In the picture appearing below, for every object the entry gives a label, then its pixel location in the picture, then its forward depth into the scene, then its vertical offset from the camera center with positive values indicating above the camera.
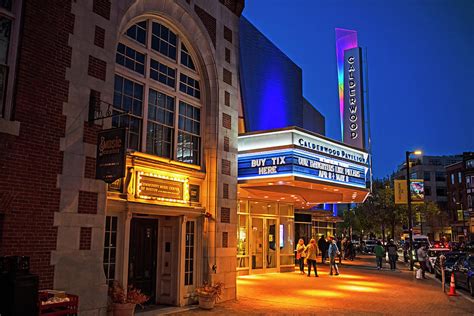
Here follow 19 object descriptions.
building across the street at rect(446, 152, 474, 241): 72.25 +7.06
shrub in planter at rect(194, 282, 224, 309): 12.30 -1.88
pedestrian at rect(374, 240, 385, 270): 27.55 -1.46
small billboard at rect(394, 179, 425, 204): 29.44 +2.68
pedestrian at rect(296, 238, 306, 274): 23.41 -1.27
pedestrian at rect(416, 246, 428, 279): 23.67 -1.47
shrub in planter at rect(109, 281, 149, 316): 9.80 -1.66
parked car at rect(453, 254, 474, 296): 17.12 -1.65
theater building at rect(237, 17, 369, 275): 16.28 +2.50
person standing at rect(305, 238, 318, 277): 21.58 -1.21
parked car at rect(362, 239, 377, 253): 53.25 -2.11
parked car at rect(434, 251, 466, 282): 21.98 -1.60
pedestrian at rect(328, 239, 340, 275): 21.68 -1.15
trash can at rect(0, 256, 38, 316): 6.68 -1.00
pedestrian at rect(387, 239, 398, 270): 27.29 -1.49
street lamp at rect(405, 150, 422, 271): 27.66 +2.14
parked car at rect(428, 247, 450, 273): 26.84 -1.62
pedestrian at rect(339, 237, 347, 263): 37.30 -1.63
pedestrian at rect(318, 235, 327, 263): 28.02 -0.94
